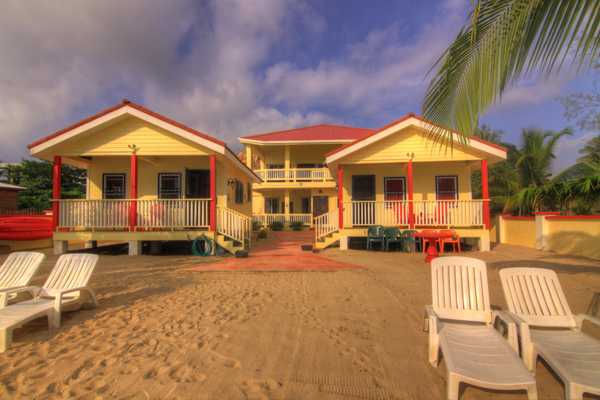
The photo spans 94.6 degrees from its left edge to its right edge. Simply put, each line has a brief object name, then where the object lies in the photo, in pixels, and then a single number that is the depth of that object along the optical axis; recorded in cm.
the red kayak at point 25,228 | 1085
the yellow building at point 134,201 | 955
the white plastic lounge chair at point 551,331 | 207
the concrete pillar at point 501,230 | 1353
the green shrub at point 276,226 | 1964
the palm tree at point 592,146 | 1230
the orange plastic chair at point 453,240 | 924
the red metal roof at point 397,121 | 1072
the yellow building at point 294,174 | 1991
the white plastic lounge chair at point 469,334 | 208
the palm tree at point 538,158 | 1894
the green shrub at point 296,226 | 1927
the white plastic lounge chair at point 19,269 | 429
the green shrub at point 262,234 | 1537
